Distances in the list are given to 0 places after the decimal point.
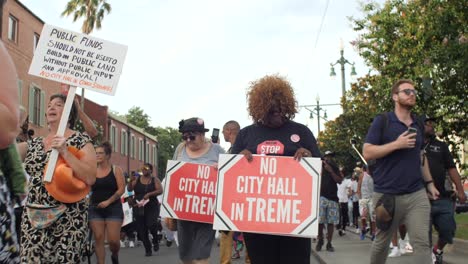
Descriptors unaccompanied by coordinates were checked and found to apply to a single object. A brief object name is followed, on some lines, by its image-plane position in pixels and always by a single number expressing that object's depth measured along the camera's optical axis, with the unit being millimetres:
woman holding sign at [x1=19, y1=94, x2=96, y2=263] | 4602
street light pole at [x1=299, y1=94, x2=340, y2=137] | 42250
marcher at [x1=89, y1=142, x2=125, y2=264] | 8125
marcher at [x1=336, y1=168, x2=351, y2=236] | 19906
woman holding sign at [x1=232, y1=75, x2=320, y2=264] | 4883
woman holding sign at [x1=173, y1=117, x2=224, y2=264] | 6211
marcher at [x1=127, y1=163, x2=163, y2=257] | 13531
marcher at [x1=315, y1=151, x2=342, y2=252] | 11727
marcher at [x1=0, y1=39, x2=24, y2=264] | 2109
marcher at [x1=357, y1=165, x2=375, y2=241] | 14777
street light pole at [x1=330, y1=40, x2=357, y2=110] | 29464
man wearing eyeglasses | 5488
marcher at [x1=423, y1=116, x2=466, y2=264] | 7625
